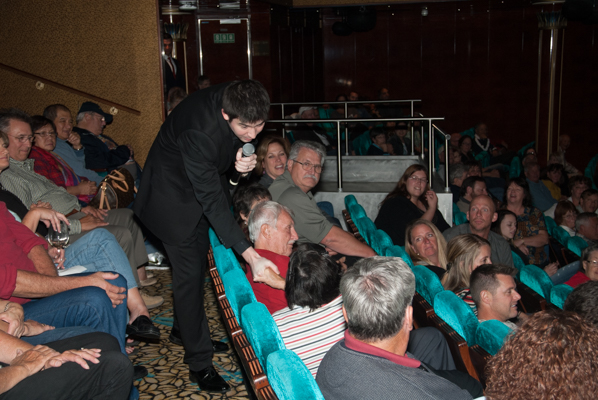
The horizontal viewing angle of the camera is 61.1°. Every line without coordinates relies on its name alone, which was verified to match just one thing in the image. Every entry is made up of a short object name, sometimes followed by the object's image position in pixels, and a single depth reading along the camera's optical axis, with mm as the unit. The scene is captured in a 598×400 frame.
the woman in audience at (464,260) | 2512
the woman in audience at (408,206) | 3414
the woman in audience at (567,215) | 4430
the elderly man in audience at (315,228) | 2613
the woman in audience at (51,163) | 3162
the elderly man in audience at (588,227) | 4062
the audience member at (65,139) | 3514
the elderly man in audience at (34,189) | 2674
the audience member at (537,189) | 5359
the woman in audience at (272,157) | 3305
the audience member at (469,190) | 4270
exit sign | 7328
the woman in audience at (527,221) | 3938
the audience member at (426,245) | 2861
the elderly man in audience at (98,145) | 3736
